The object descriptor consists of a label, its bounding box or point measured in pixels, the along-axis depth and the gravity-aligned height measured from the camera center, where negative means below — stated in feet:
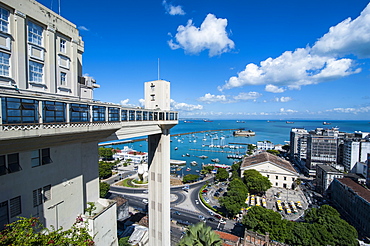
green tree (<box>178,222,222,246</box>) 39.37 -27.20
